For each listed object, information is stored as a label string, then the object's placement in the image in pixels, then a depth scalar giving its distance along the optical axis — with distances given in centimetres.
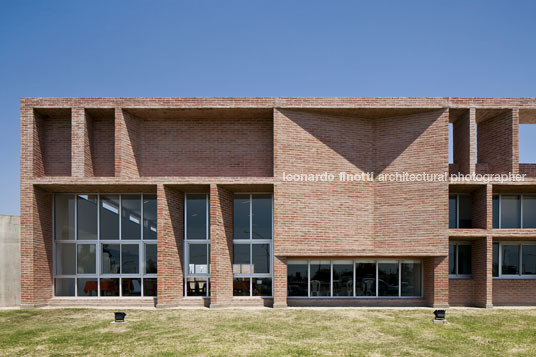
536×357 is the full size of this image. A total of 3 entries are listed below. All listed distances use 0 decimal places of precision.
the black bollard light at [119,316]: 1234
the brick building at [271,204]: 1520
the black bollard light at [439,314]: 1236
